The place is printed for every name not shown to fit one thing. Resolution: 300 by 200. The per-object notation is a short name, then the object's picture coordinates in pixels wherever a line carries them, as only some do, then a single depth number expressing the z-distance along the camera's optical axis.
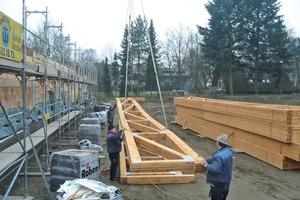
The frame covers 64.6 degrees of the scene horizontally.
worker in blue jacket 4.04
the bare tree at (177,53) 44.69
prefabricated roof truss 3.83
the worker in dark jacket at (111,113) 13.62
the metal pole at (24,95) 4.88
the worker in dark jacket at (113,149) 6.71
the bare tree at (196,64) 42.41
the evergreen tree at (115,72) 44.35
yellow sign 3.93
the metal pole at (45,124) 6.97
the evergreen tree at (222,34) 31.07
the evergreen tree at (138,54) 42.03
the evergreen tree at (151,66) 41.48
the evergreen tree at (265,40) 30.95
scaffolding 4.86
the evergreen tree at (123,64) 40.19
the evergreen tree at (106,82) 41.89
